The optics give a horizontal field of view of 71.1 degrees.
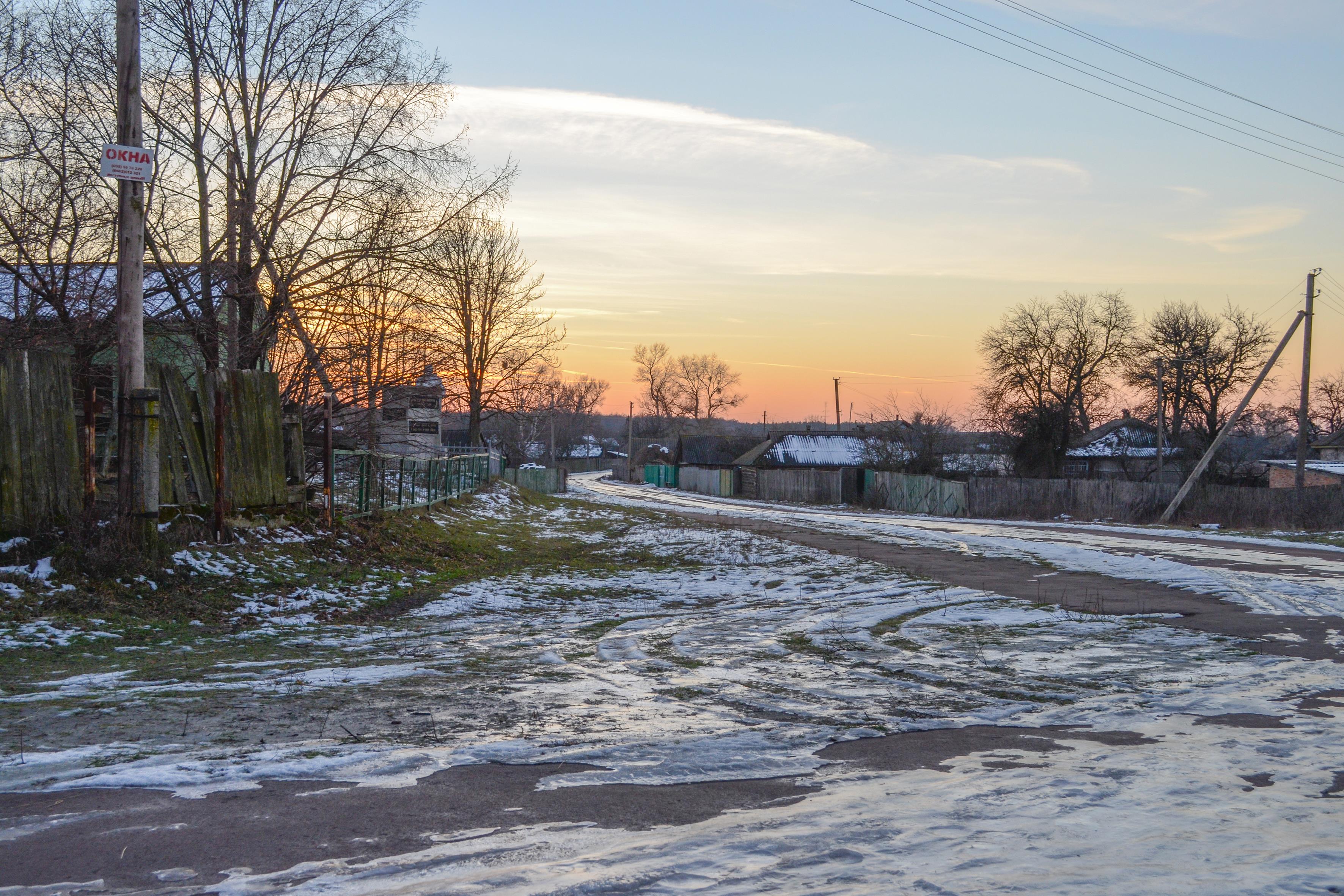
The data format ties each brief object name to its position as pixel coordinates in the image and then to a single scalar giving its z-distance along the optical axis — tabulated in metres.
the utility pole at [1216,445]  28.86
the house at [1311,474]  43.72
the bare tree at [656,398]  126.81
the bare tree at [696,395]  126.81
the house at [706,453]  70.00
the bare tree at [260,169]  15.10
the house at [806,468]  45.53
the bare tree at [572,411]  60.00
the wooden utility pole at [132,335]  10.27
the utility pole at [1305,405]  31.23
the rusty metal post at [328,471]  13.93
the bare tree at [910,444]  46.72
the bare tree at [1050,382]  57.94
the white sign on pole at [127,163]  9.95
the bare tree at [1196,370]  54.38
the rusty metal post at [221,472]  11.77
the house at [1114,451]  59.94
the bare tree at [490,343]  39.38
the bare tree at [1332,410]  67.00
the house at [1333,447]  53.69
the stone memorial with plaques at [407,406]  17.86
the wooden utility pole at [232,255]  14.71
